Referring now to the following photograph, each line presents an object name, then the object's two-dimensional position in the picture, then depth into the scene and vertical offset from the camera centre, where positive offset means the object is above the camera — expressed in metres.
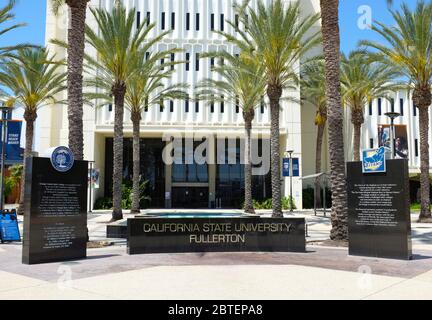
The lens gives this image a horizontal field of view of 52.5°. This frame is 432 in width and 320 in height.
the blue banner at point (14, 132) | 29.19 +4.03
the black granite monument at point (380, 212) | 11.99 -0.58
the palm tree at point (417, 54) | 24.77 +7.91
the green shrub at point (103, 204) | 41.94 -1.22
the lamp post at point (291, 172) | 37.21 +1.65
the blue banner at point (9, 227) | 16.27 -1.34
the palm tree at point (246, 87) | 27.31 +7.28
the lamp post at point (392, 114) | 26.11 +4.60
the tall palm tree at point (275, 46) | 22.91 +7.80
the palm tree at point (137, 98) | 29.40 +6.74
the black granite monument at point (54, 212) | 11.07 -0.55
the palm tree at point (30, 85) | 30.81 +7.62
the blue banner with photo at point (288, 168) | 38.38 +2.05
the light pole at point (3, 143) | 20.55 +2.44
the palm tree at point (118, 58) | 24.16 +7.57
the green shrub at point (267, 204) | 41.00 -1.23
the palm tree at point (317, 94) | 34.25 +8.74
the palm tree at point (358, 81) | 31.59 +8.26
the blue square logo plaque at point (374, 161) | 12.27 +0.87
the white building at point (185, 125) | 41.97 +6.35
